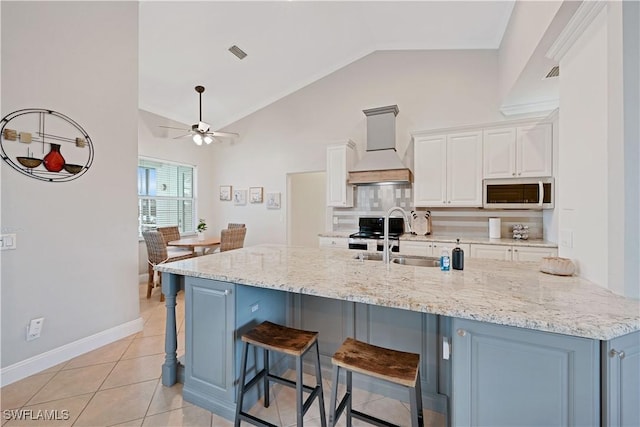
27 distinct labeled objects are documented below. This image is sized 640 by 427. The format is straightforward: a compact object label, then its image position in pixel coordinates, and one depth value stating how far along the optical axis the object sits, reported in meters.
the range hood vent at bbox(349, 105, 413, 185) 4.06
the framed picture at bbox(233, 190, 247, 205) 5.78
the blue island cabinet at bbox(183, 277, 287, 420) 1.70
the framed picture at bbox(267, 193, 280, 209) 5.43
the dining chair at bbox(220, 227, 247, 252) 4.23
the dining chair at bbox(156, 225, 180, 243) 4.67
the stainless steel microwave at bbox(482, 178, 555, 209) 3.31
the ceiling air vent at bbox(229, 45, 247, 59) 3.97
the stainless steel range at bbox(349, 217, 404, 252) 3.90
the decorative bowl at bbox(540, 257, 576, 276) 1.57
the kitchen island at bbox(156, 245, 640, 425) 1.01
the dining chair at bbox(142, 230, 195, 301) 3.73
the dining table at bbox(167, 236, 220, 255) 4.18
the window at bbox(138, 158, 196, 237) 4.90
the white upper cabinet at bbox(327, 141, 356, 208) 4.45
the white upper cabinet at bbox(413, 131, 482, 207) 3.66
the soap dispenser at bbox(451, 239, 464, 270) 1.78
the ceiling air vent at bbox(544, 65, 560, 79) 2.59
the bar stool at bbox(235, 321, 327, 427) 1.46
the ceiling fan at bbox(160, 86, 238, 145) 4.04
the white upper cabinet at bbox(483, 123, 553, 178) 3.30
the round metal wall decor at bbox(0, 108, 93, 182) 2.03
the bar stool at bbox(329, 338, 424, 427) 1.23
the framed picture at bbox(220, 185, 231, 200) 5.94
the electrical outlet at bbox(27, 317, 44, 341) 2.10
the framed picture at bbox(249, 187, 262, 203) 5.61
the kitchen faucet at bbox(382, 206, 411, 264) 1.98
